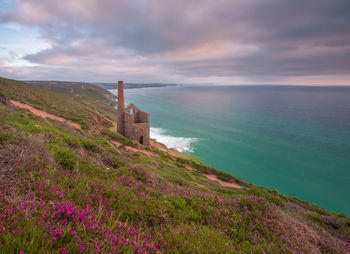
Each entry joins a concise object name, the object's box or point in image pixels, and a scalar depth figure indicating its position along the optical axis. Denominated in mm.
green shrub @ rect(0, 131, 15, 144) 4331
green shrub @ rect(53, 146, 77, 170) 4890
